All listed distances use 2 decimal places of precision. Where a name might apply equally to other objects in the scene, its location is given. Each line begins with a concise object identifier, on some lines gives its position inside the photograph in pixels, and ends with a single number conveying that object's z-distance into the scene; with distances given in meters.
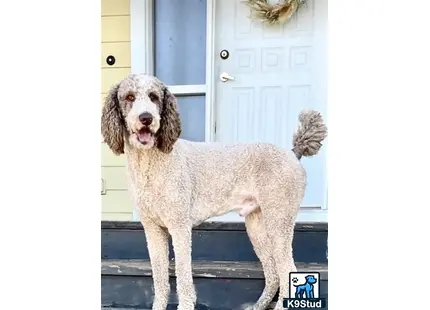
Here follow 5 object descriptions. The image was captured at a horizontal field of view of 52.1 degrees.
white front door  1.68
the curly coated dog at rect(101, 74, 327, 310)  1.06
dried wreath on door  1.77
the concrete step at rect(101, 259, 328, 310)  1.32
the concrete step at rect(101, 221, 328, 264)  1.37
